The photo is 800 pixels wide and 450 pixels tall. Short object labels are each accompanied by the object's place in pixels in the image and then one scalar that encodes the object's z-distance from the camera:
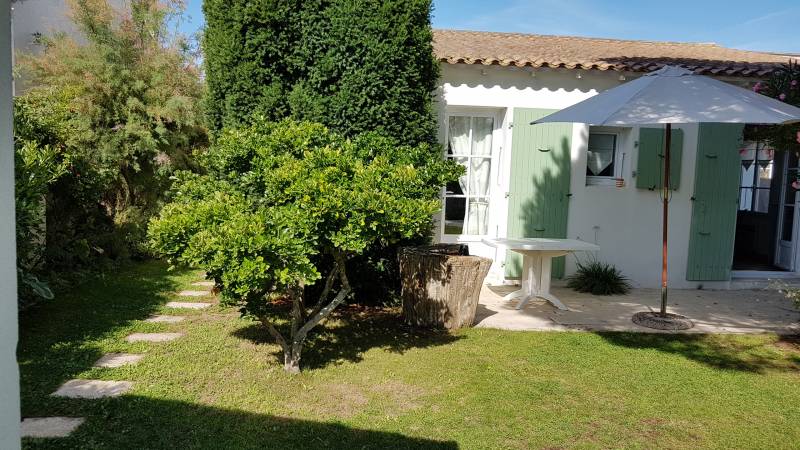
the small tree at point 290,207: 3.66
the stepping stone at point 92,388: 4.03
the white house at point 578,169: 8.12
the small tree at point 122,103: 8.92
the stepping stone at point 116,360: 4.66
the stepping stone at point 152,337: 5.38
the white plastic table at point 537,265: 6.55
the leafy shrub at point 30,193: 4.70
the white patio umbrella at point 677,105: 5.31
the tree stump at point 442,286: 5.78
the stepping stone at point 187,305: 6.68
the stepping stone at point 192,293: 7.30
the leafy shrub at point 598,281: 7.93
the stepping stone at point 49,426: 3.41
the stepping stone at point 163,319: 6.05
